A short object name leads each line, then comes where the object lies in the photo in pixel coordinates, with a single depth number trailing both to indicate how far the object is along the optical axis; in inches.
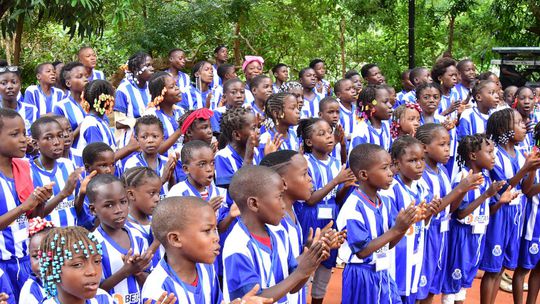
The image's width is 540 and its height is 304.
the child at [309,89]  337.4
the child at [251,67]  359.6
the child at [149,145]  217.5
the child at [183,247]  125.0
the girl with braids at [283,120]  233.0
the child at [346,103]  300.4
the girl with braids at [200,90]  331.6
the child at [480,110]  281.7
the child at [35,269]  135.6
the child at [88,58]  338.3
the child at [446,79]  327.3
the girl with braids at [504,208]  218.5
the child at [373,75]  373.7
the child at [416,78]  344.7
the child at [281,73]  381.7
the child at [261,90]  287.0
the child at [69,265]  118.1
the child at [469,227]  209.0
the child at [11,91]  277.9
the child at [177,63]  361.7
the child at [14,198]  167.3
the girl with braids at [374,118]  254.7
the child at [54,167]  184.9
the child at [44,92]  309.1
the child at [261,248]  133.3
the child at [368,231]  170.7
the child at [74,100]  265.6
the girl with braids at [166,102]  263.1
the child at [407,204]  186.5
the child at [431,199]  203.0
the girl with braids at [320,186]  217.9
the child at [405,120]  250.2
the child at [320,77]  376.8
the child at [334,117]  252.4
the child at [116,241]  147.0
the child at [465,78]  343.8
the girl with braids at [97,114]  238.5
